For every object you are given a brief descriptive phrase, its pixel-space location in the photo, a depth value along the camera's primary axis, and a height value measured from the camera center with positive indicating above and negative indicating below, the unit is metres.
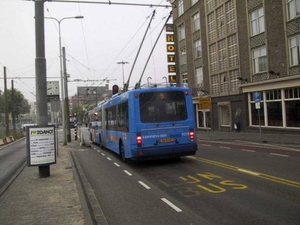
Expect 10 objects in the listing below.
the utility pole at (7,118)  36.30 +0.85
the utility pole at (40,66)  11.00 +1.86
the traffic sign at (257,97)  22.67 +1.16
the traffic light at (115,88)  22.52 +2.12
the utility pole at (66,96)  27.95 +2.26
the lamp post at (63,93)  27.27 +2.45
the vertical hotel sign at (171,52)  40.22 +7.85
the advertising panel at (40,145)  10.66 -0.64
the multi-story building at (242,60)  24.30 +4.86
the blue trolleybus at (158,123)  12.35 -0.13
